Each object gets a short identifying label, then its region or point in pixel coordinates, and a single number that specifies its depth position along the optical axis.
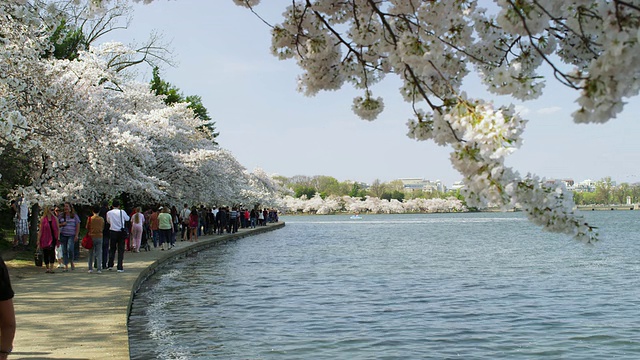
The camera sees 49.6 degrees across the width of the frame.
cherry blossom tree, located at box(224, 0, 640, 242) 3.18
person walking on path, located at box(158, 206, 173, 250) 24.89
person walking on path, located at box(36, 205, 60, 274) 16.09
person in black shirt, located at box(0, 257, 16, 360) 4.69
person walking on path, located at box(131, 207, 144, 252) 22.50
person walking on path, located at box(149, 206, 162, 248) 26.75
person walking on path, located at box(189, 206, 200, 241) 32.81
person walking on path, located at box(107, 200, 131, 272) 16.75
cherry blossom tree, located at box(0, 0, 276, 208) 15.53
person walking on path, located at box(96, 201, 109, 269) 17.12
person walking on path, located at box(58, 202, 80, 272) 16.75
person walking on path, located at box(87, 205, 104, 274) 15.99
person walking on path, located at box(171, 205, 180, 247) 32.70
